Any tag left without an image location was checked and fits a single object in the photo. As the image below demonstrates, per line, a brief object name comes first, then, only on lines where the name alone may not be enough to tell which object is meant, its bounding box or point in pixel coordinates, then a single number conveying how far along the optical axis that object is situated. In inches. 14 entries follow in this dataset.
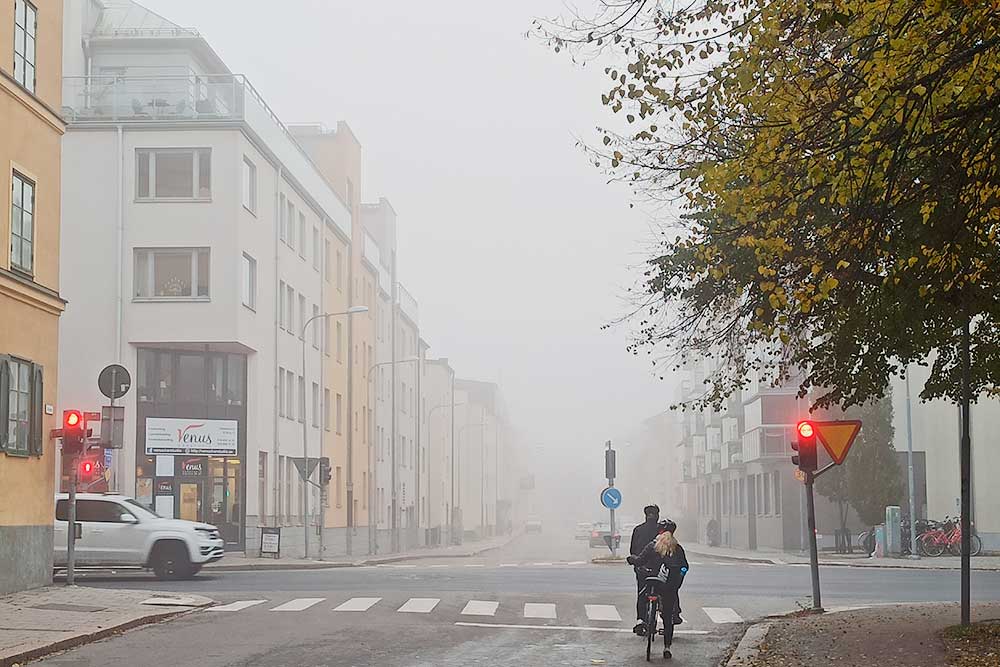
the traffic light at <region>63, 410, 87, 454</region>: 931.3
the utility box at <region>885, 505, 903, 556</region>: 1807.3
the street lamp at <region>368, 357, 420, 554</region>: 2242.9
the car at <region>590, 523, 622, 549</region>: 3239.2
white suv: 1162.6
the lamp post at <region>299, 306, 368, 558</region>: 1684.3
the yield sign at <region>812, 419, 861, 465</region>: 729.0
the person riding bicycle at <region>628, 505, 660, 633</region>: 640.0
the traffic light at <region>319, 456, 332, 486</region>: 1720.0
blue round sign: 1582.2
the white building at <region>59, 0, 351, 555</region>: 1785.2
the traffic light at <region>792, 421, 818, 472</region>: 757.9
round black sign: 979.3
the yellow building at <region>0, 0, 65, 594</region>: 899.4
